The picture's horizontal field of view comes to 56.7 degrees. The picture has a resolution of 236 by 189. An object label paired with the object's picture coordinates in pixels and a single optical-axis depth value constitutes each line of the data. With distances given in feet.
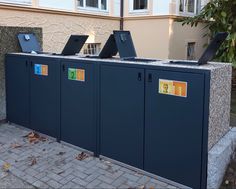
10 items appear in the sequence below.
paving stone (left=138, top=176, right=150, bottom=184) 7.52
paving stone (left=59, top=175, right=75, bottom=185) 7.57
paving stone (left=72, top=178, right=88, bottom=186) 7.47
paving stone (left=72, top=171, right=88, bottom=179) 7.86
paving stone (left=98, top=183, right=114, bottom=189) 7.32
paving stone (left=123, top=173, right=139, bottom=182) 7.67
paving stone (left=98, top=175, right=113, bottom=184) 7.59
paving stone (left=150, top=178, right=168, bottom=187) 7.39
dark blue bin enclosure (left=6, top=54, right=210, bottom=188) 6.84
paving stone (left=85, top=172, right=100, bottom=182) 7.69
